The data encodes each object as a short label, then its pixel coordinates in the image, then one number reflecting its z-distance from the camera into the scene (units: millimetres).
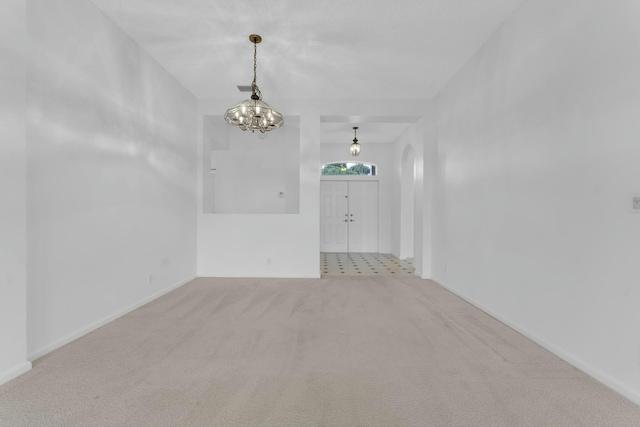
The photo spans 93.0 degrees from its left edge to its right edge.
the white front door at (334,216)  8836
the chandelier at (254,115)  3744
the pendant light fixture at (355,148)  7320
